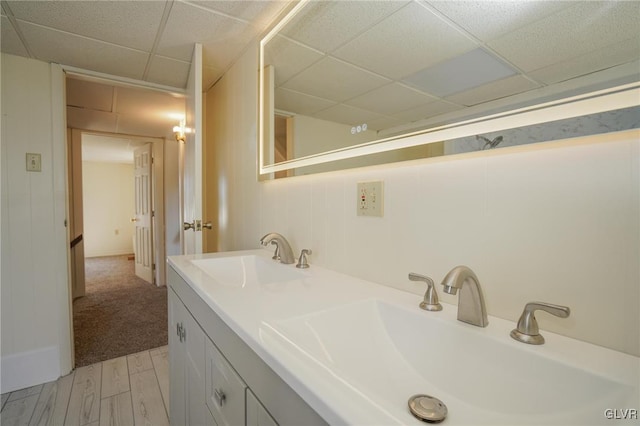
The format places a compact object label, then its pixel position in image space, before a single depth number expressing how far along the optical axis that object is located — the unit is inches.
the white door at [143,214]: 155.6
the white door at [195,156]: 61.9
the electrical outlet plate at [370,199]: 34.4
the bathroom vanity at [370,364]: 16.1
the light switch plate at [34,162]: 69.6
